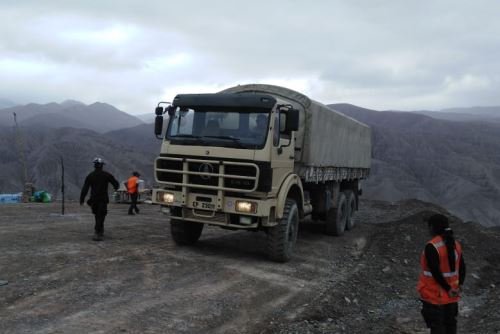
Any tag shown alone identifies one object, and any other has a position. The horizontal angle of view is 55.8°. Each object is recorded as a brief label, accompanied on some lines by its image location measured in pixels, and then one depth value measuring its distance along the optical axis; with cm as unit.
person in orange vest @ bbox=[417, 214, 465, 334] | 496
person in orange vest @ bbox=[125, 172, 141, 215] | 1634
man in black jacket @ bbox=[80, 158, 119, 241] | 1009
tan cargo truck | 847
